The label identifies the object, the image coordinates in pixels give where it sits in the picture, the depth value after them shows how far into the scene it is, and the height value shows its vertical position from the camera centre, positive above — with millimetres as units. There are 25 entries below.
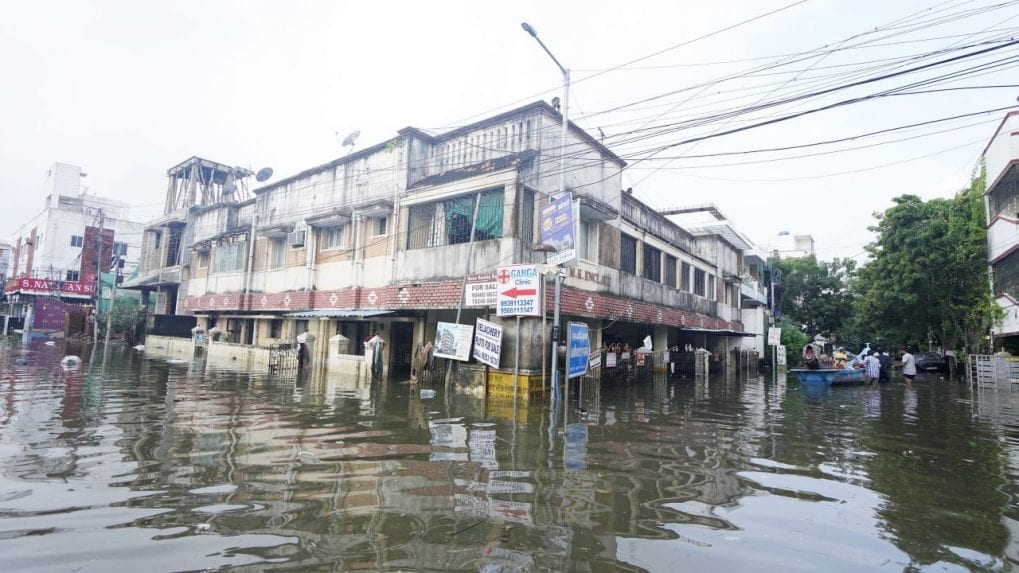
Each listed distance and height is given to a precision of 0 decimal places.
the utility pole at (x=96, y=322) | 33531 +9
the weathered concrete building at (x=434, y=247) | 15133 +3403
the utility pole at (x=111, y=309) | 30184 +839
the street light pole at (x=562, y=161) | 11680 +5340
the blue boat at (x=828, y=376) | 21109 -1094
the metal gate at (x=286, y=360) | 19156 -1163
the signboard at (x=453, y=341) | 14344 -143
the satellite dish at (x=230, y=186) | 33781 +9434
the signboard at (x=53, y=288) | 41000 +2708
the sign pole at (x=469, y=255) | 14641 +2391
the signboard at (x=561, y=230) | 11750 +2632
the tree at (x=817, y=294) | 45969 +5156
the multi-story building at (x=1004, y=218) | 20969 +6057
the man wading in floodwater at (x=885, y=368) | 24683 -749
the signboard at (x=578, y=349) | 12609 -203
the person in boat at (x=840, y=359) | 24188 -385
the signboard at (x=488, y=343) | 13648 -154
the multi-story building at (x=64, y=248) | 42750 +6957
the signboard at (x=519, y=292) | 12641 +1189
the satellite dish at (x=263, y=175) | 26016 +7890
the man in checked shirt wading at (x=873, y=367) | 23078 -668
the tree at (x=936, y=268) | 25078 +4469
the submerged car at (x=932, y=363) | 33534 -572
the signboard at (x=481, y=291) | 14148 +1311
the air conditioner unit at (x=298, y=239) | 22031 +3956
